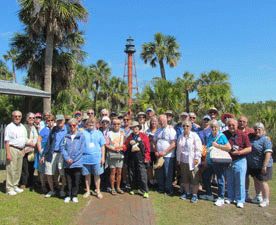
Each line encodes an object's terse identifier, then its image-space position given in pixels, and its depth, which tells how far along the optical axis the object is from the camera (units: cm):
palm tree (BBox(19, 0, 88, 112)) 1339
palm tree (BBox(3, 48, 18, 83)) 3691
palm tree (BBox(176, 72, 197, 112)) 2391
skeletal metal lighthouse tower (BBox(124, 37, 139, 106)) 4189
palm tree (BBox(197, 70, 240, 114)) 1809
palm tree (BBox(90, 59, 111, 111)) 2866
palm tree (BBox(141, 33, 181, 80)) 2657
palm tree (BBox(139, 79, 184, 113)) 1764
